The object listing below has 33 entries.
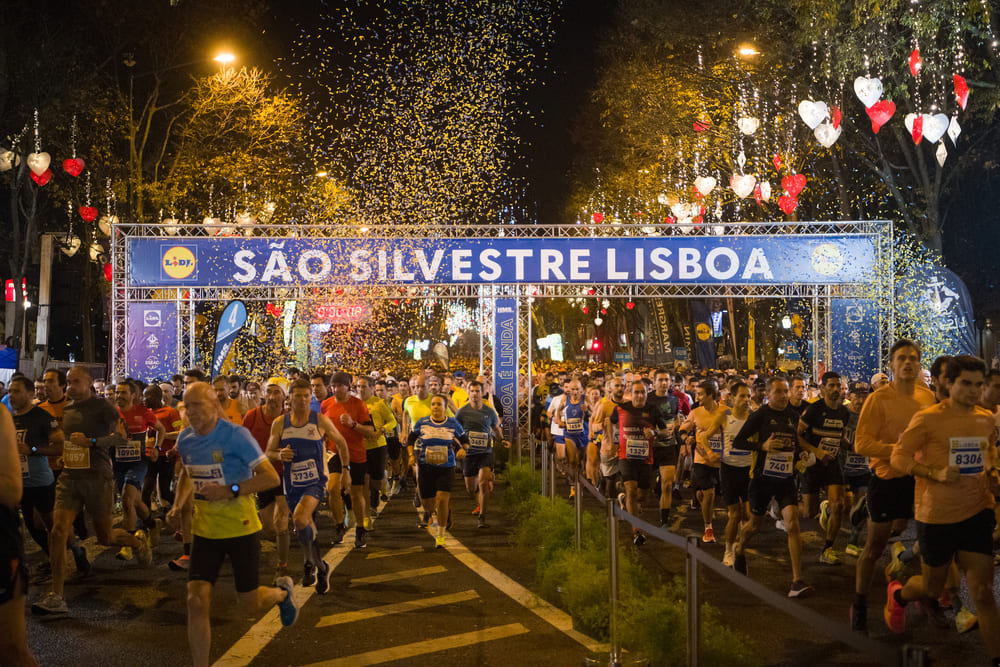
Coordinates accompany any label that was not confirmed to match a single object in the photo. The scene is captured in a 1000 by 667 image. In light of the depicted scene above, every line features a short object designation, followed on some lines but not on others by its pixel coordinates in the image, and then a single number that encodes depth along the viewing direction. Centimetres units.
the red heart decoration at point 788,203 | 2277
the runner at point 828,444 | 1057
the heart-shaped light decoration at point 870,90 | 1694
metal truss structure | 2189
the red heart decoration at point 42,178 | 2311
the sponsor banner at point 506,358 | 2330
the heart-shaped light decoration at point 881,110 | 1723
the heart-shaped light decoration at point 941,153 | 1760
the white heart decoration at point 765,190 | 2486
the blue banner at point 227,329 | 1980
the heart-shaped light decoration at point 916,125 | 1619
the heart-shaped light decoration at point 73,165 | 2356
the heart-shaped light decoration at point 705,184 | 2635
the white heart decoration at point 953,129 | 1628
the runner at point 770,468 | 917
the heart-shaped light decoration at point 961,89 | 1464
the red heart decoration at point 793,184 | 2198
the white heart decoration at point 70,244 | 2762
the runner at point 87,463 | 913
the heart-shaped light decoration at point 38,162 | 2141
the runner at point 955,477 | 607
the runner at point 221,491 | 630
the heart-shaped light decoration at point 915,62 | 1498
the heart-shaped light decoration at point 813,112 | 1892
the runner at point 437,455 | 1237
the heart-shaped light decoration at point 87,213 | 2611
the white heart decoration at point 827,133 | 1919
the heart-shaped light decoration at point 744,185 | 2253
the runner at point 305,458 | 913
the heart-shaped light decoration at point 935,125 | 1620
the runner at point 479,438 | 1372
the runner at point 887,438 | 742
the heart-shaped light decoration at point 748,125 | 2422
